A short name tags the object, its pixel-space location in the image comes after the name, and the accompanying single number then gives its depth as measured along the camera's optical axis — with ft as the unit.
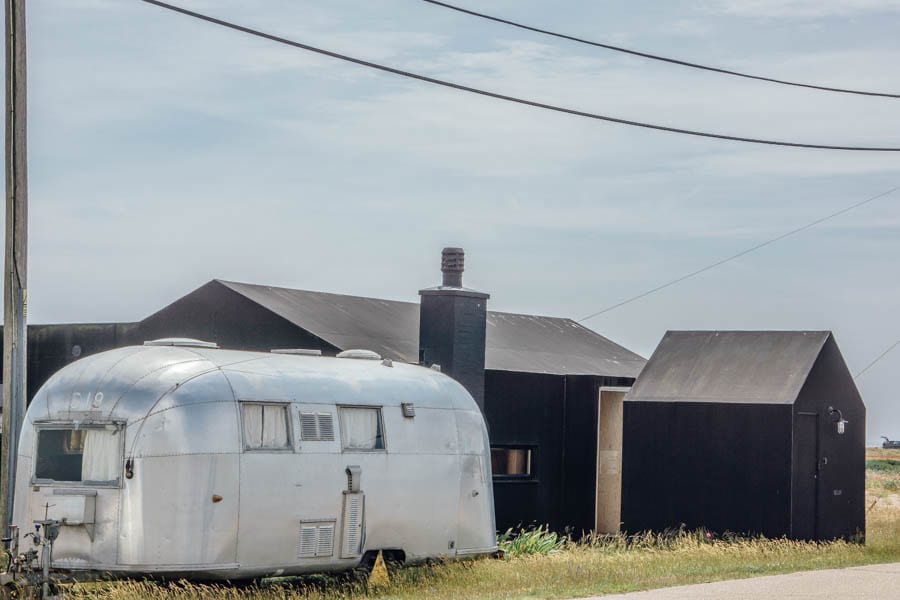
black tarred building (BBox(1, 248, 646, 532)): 75.77
